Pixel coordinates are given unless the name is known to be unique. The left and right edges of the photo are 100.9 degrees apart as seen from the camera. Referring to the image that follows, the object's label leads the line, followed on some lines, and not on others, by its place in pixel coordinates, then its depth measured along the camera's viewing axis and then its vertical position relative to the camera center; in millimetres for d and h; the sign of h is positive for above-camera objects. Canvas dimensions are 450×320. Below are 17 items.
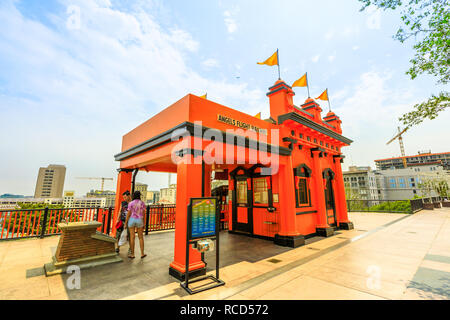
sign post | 3973 -676
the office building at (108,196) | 143250 -952
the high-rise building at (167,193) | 124550 +1100
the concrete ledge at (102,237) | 5378 -1231
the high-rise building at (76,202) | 113225 -4539
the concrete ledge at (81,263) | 4582 -1800
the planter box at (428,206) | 18938 -1301
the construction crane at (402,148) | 93750 +23786
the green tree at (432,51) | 4066 +3219
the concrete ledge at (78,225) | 4856 -807
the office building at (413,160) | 89619 +17287
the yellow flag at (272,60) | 8711 +6205
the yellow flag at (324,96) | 11463 +5939
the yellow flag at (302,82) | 9742 +5805
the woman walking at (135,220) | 5723 -775
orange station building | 4789 +1233
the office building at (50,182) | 139250 +9867
